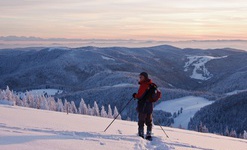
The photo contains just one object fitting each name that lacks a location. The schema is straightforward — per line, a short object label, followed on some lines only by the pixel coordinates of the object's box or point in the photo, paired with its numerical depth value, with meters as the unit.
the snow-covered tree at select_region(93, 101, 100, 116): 49.37
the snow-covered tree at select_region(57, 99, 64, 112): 46.37
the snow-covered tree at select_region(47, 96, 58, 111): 45.58
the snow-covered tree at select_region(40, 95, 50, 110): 41.75
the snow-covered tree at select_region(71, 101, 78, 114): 50.20
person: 11.91
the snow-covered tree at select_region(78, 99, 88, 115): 48.98
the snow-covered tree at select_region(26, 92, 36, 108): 46.83
